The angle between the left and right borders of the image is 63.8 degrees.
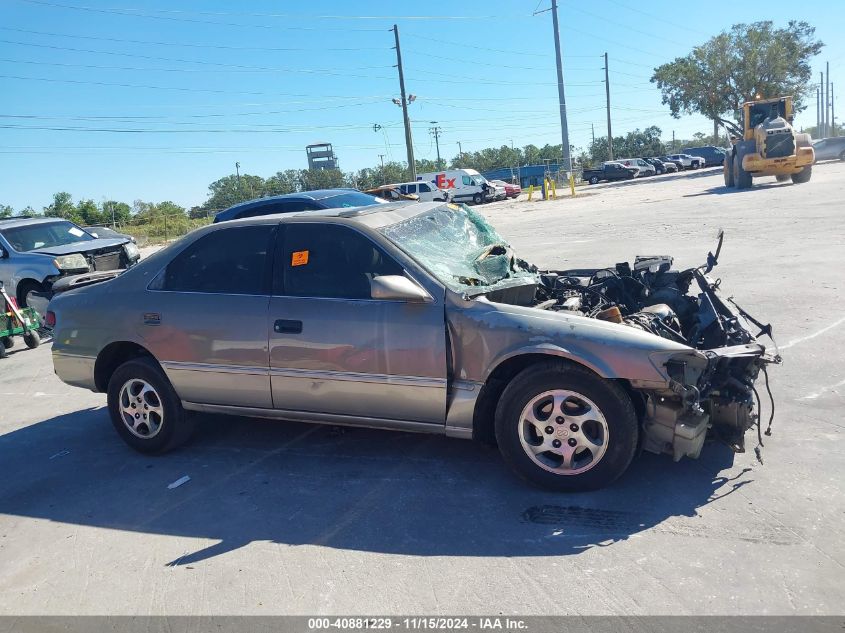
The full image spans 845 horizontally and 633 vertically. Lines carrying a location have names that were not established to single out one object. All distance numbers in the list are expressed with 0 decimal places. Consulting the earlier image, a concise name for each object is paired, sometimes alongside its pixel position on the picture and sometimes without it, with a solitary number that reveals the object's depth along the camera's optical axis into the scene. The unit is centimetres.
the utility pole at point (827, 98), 9156
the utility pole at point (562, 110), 4344
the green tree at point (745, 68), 5116
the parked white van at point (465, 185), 4147
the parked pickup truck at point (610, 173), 5048
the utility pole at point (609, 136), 6606
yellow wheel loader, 2403
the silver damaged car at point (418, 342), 374
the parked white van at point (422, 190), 3781
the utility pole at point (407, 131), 4647
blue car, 1197
